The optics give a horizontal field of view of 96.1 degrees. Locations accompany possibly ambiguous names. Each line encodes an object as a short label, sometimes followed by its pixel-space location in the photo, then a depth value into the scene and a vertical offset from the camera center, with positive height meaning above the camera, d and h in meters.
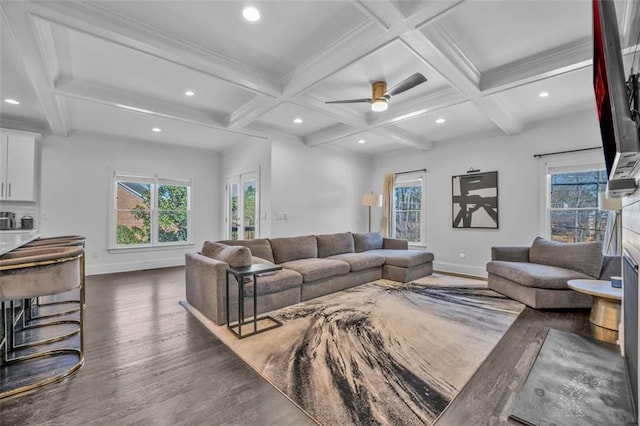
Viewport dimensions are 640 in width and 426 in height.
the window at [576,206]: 4.37 +0.16
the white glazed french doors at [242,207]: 5.96 +0.18
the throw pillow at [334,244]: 4.95 -0.51
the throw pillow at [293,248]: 4.34 -0.52
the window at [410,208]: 6.43 +0.18
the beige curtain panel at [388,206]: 6.85 +0.23
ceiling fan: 3.13 +1.39
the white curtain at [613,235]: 4.02 -0.27
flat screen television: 1.03 +0.52
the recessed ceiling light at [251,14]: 2.30 +1.65
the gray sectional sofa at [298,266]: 3.13 -0.73
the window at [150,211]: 5.93 +0.08
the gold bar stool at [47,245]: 3.01 -0.33
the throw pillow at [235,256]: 3.12 -0.45
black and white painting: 5.36 +0.30
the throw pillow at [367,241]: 5.63 -0.52
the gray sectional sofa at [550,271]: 3.43 -0.70
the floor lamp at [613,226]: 3.55 -0.13
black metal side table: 2.78 -0.77
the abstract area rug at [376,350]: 1.79 -1.15
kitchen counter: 2.16 -0.26
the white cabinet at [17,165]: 4.60 +0.80
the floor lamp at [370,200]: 6.57 +0.36
